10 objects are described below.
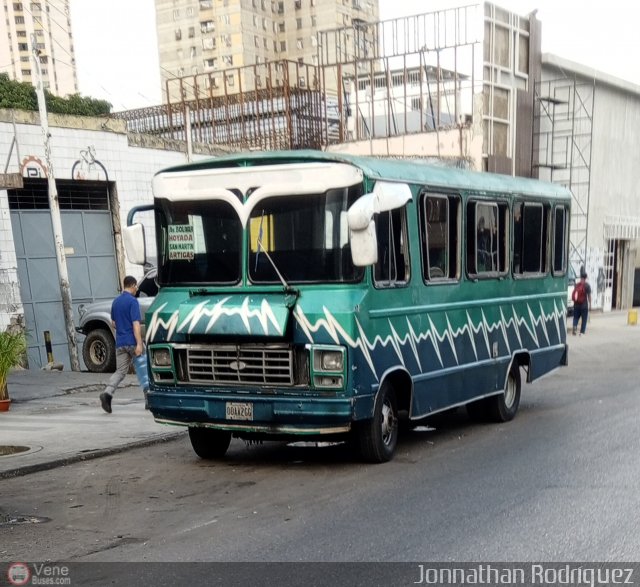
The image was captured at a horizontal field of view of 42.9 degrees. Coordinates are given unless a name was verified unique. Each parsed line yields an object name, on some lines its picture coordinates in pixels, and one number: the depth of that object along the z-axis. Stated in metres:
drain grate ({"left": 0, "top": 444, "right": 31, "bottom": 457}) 9.18
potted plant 12.13
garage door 17.12
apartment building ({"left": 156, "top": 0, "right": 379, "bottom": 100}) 96.88
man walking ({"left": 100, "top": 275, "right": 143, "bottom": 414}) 11.72
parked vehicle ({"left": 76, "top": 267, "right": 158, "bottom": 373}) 16.31
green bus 7.52
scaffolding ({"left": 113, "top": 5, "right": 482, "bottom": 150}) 29.50
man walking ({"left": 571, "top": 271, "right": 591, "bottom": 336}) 23.33
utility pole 16.25
